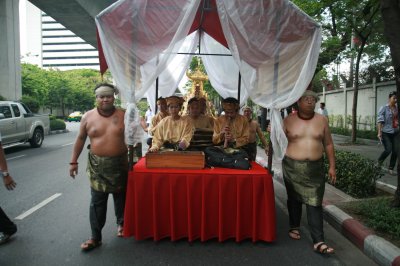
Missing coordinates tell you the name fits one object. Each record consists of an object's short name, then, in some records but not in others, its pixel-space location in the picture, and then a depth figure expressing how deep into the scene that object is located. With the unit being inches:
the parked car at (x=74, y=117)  1563.7
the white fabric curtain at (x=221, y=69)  257.5
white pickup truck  432.8
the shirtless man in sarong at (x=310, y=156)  142.0
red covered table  142.1
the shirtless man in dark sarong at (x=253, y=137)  221.6
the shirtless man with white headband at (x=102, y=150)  141.1
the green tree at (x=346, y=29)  387.5
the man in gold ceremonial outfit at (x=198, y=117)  190.5
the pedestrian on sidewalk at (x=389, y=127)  261.4
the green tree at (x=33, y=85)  975.0
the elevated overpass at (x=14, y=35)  563.2
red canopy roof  166.9
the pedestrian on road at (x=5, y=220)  133.5
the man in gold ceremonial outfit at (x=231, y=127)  182.2
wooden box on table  147.4
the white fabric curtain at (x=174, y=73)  255.9
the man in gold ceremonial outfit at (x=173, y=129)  176.7
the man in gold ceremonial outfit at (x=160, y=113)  250.1
